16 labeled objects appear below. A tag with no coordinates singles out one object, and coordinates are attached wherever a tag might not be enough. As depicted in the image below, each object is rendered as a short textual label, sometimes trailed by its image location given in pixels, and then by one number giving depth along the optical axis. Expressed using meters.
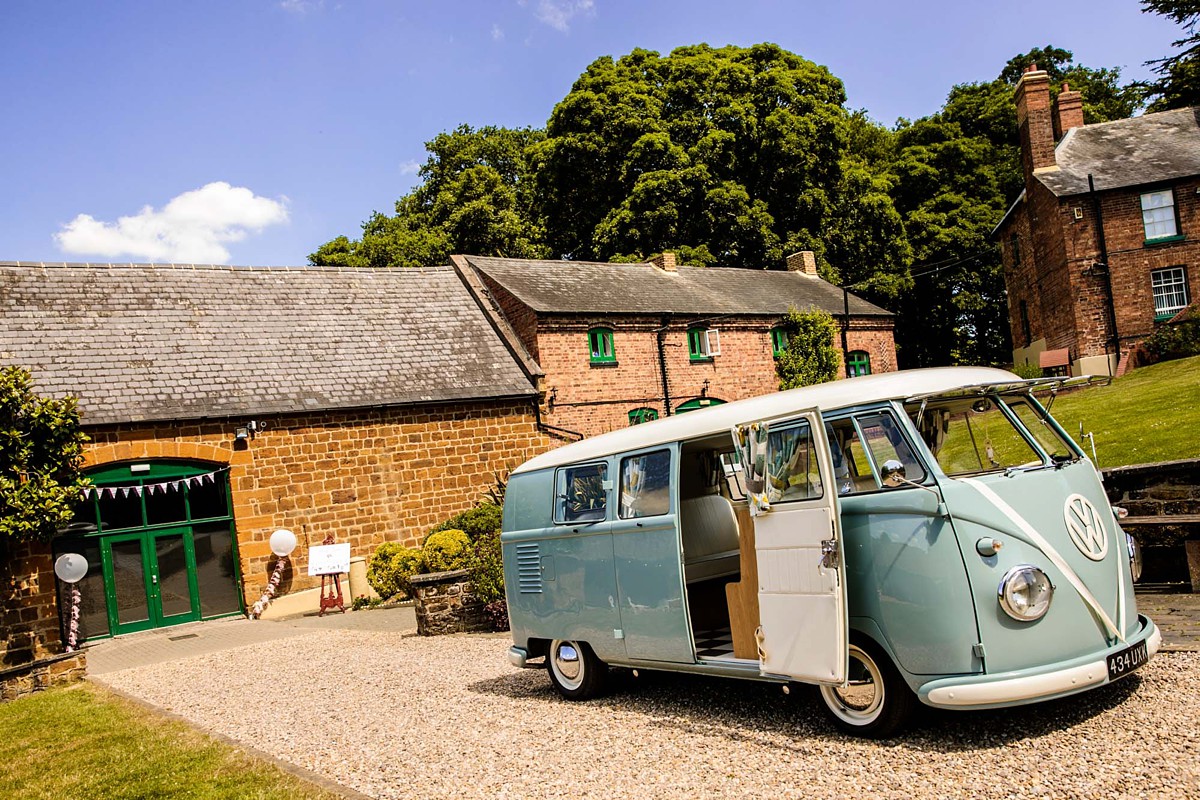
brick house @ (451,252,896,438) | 25.41
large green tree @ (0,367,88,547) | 17.02
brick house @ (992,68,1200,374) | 30.41
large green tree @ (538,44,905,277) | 39.91
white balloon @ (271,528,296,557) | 20.23
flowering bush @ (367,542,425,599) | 18.06
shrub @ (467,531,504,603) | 13.77
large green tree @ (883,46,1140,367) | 43.81
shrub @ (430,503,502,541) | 16.42
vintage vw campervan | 5.54
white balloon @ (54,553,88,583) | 17.89
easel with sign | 20.08
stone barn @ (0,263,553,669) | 19.52
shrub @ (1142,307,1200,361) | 28.19
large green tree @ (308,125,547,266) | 43.44
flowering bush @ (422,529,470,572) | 16.27
